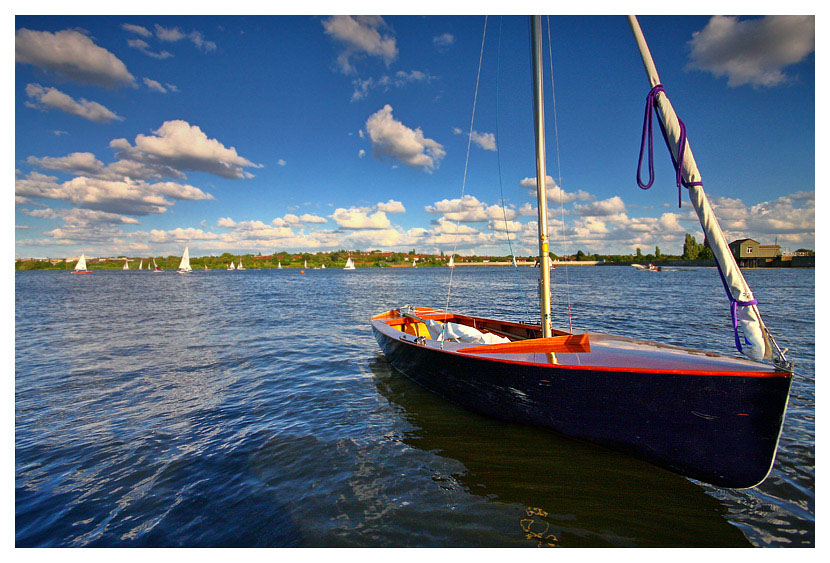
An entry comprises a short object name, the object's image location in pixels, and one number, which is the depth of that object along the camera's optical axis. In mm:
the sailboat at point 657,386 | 4309
